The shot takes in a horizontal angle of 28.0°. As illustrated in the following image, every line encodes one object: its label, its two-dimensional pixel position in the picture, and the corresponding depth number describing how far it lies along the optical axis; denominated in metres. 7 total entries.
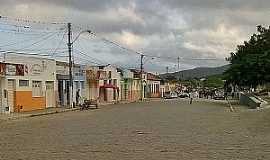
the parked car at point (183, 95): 113.21
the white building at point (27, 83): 44.25
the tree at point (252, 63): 62.41
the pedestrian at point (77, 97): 57.89
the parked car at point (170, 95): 107.25
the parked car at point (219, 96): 95.52
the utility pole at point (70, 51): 51.06
